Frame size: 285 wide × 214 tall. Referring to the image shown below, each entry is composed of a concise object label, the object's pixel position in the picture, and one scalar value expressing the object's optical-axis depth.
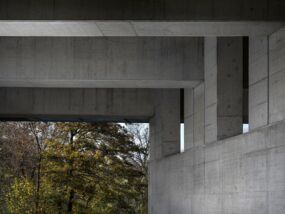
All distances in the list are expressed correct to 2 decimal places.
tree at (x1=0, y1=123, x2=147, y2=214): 38.97
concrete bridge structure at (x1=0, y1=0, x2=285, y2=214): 13.88
